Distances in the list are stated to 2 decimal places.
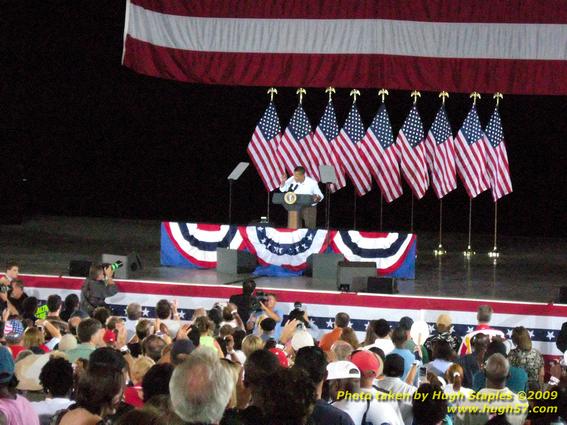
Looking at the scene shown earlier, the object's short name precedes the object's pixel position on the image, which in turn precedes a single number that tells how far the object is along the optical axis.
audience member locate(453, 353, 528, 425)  6.45
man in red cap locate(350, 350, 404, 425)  6.03
